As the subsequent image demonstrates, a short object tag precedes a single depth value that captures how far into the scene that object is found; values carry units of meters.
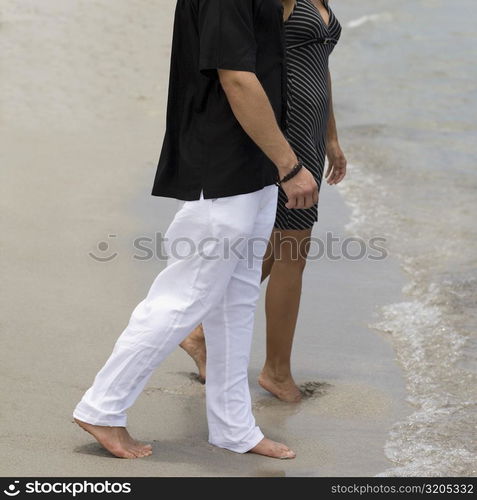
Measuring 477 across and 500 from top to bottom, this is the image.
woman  7.01
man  5.67
